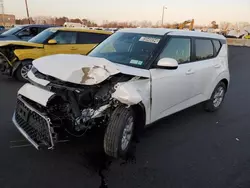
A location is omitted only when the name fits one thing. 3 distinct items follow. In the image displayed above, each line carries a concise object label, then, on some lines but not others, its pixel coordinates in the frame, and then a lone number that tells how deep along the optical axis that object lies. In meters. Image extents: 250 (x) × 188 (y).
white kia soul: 2.31
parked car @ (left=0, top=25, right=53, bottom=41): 8.28
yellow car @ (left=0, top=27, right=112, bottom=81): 5.67
